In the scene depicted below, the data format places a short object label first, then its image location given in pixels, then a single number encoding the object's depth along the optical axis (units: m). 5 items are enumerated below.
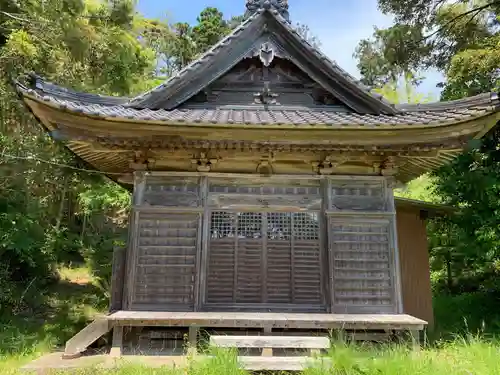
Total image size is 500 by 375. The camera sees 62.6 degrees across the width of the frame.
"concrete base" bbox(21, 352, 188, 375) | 5.80
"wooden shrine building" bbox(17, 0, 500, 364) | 7.09
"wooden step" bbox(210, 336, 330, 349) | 5.77
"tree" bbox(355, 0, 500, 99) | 12.95
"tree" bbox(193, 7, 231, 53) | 32.12
